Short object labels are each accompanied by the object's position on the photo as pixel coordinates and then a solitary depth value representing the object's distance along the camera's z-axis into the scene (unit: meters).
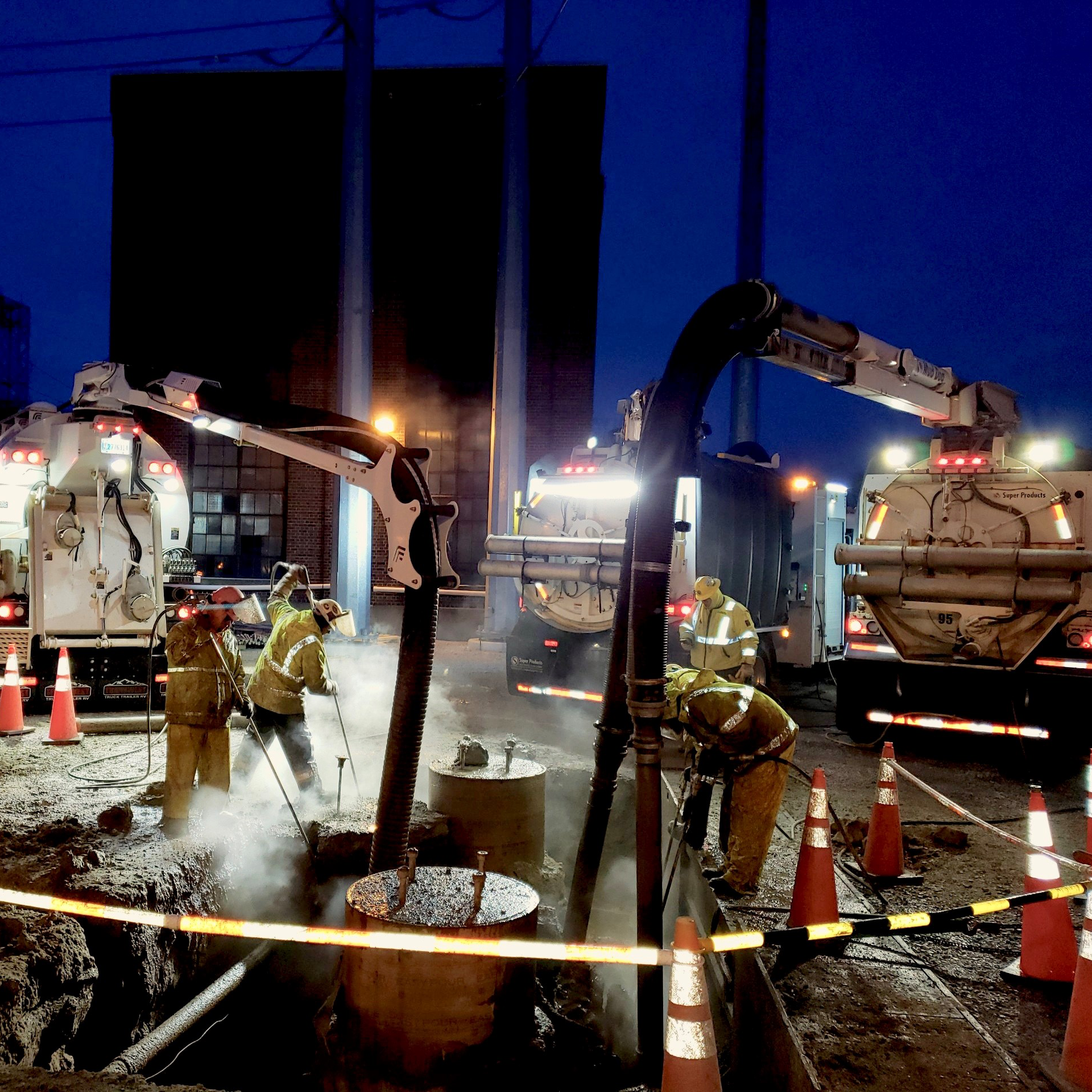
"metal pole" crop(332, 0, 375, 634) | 16.22
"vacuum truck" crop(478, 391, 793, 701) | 9.22
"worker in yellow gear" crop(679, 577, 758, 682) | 8.36
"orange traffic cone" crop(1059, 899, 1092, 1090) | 3.32
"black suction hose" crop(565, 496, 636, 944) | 4.38
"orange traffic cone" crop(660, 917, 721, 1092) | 2.77
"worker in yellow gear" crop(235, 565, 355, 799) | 6.91
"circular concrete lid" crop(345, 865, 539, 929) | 3.82
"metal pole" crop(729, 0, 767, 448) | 19.52
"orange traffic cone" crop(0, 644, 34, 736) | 8.86
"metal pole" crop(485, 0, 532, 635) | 16.25
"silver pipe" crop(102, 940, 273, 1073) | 3.79
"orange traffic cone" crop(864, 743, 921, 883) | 5.38
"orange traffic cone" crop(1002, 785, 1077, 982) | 4.11
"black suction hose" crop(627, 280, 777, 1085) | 3.91
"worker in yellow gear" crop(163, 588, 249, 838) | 6.29
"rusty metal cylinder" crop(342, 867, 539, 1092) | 3.68
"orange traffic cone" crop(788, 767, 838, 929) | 4.43
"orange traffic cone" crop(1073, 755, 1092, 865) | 4.72
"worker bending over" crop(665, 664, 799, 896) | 5.07
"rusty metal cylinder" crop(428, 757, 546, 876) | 6.21
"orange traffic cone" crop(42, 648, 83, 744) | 8.52
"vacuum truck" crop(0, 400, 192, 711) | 9.37
